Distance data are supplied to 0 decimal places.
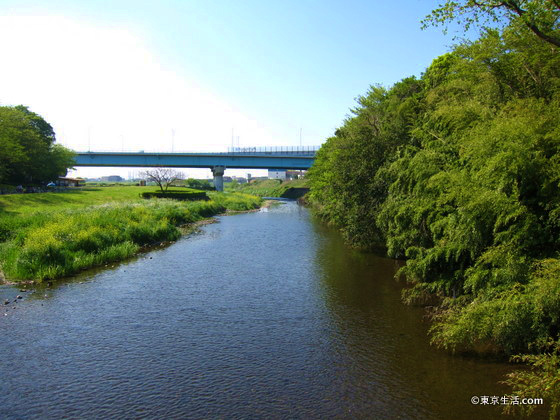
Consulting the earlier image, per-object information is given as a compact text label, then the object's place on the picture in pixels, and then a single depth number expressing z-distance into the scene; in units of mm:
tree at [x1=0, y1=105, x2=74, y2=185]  52000
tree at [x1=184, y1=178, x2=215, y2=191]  107675
